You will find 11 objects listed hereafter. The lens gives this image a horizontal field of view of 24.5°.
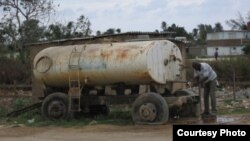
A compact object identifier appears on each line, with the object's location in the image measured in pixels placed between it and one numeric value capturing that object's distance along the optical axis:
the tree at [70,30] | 39.75
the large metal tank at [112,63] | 15.61
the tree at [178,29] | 78.08
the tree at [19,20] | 36.62
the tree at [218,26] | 122.50
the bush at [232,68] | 28.64
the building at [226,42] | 85.62
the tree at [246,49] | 58.97
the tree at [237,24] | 85.37
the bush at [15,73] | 30.44
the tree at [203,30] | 104.91
